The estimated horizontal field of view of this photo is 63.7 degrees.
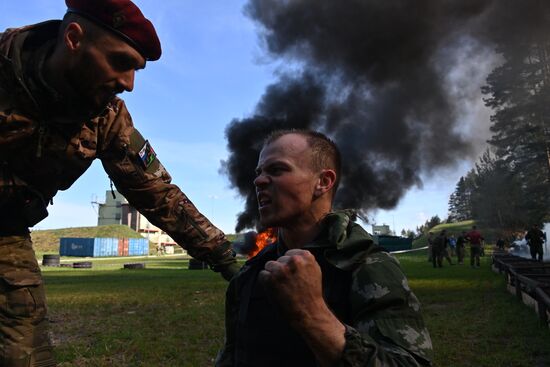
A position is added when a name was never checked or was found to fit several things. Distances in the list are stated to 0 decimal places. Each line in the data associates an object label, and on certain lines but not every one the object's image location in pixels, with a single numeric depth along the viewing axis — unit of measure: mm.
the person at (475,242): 18578
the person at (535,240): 17984
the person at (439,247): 19438
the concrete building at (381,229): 54062
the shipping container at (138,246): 63531
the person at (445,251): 19641
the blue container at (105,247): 55719
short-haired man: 1191
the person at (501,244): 36925
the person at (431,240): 20894
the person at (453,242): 33038
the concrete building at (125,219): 87700
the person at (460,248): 21750
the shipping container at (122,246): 60719
